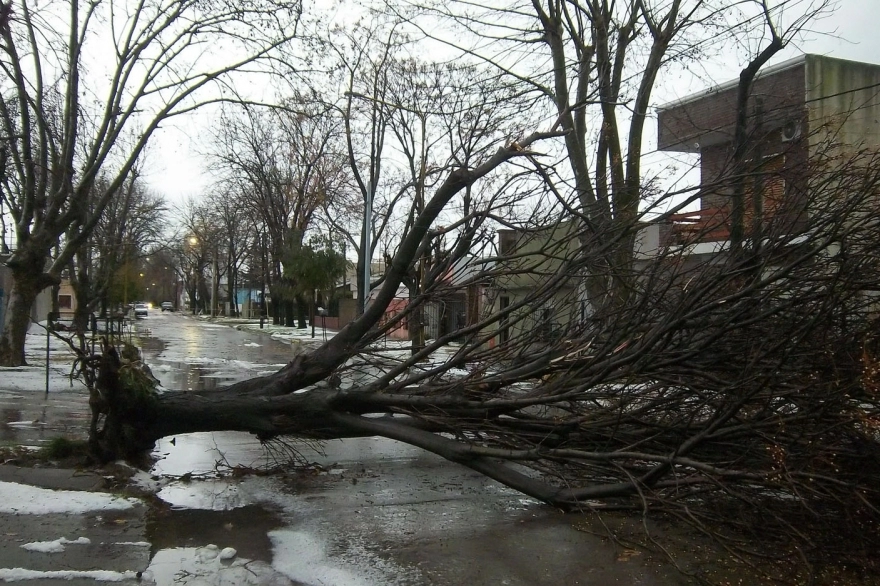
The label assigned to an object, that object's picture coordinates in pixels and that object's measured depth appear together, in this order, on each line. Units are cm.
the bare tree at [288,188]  3200
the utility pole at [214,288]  6581
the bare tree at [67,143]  1470
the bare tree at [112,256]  2578
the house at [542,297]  696
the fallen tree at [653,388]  473
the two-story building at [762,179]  598
